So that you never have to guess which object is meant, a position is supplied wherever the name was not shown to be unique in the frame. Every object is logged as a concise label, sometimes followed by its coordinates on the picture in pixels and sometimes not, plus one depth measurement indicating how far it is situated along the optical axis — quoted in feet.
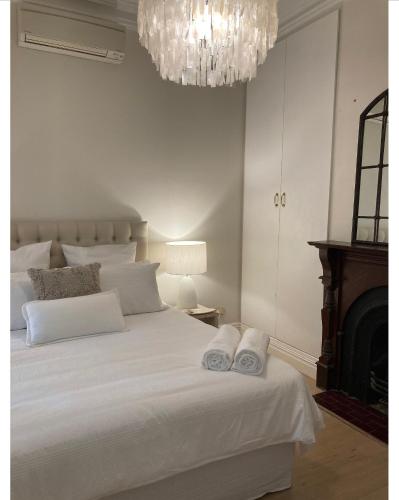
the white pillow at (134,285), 9.76
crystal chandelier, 5.86
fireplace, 9.35
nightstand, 11.75
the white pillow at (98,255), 10.59
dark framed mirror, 9.09
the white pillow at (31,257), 9.82
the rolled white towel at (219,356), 6.70
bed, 4.94
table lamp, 11.89
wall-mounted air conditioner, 10.03
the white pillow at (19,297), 8.59
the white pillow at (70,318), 7.87
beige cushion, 8.57
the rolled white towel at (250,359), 6.61
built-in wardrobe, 10.82
